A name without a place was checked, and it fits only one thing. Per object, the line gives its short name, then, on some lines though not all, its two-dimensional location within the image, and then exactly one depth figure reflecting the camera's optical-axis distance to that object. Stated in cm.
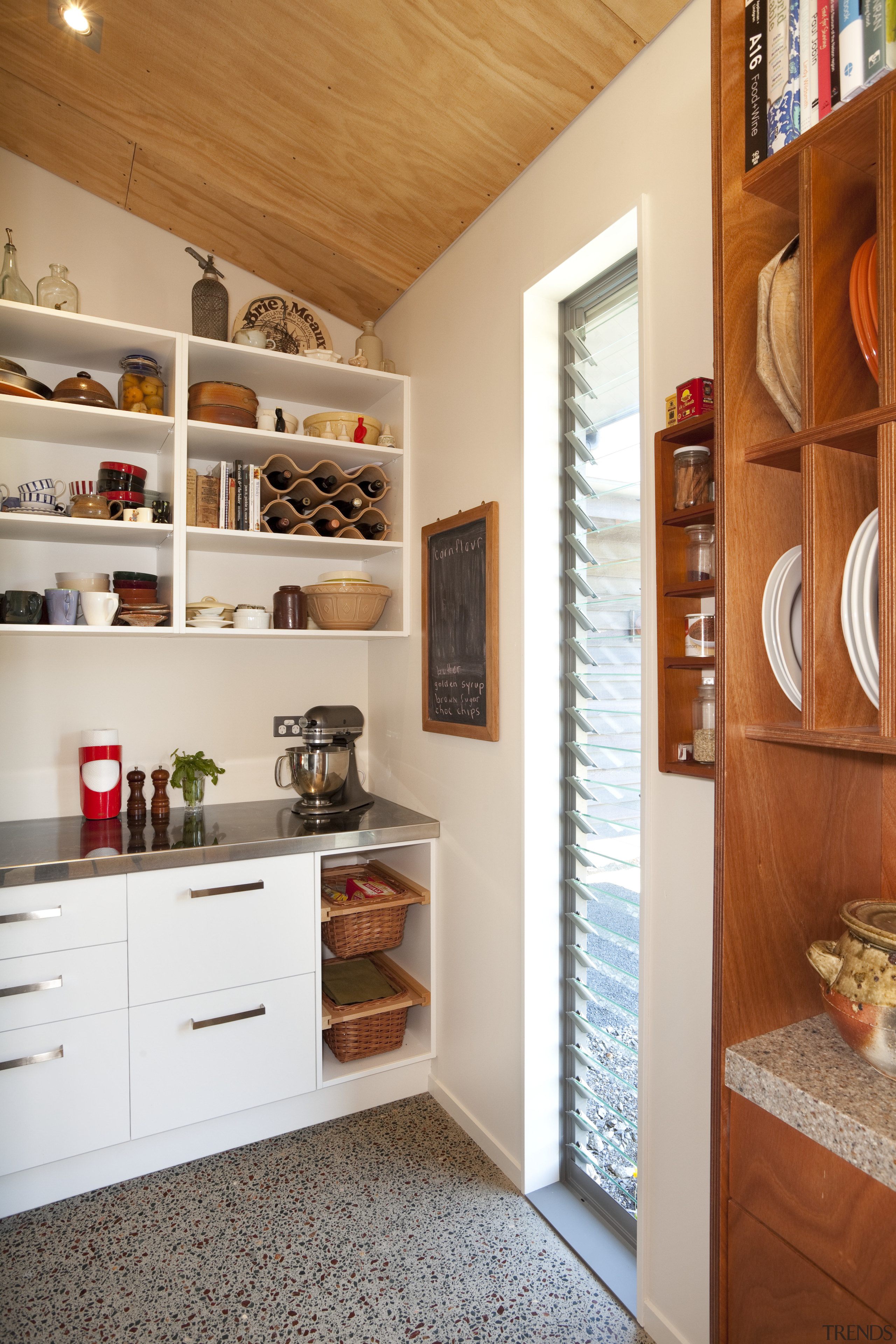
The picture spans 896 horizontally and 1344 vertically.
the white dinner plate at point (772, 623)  103
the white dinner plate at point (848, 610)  90
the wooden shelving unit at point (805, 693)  87
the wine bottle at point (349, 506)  265
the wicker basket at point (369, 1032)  237
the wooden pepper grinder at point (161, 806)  245
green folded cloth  240
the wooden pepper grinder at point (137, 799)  243
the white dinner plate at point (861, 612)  89
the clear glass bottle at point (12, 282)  213
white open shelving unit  224
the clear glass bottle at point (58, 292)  221
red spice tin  134
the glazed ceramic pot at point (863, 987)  87
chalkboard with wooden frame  209
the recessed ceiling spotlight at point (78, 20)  184
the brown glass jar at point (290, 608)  261
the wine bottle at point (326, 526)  260
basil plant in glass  249
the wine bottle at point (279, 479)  252
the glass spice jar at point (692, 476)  137
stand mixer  257
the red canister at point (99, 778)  241
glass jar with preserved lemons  232
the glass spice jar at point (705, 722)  135
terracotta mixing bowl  259
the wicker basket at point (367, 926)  244
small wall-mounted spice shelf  143
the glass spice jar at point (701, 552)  138
